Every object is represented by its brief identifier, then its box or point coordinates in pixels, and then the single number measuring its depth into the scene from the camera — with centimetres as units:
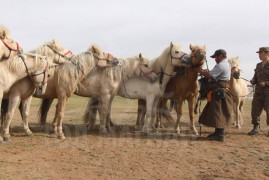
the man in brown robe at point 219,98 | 719
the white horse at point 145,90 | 834
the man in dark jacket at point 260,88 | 814
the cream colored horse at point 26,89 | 666
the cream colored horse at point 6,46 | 607
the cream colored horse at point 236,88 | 925
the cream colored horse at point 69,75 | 726
